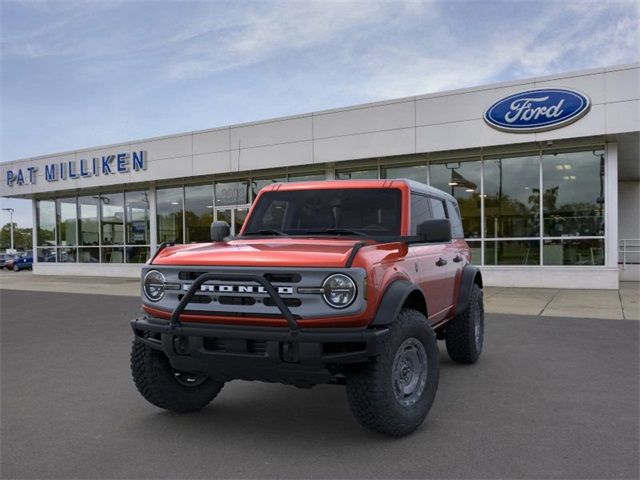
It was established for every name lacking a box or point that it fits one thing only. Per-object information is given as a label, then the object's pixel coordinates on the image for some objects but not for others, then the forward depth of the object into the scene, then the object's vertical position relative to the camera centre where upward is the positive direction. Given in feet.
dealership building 44.80 +7.01
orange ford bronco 11.34 -1.86
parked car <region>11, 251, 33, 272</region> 115.85 -5.44
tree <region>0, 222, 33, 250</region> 335.06 -0.21
